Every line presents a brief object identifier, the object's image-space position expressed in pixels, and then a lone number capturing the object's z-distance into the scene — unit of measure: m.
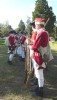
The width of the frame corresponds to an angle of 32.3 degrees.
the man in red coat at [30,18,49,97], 2.60
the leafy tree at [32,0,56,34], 21.80
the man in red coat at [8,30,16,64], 4.25
